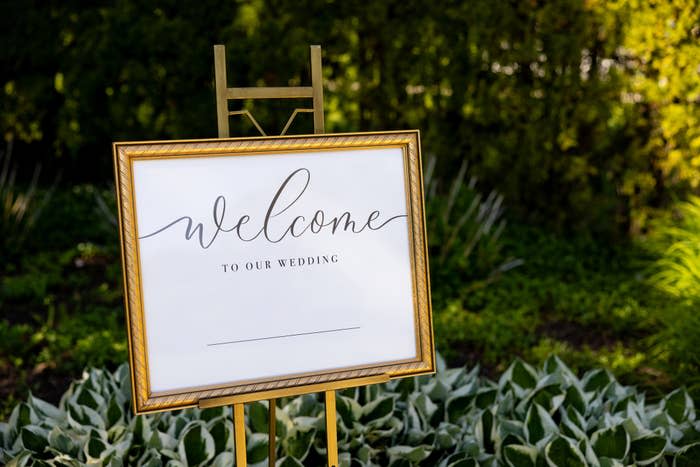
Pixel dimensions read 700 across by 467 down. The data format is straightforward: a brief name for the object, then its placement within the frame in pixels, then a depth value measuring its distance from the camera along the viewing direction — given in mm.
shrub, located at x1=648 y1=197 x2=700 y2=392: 4202
